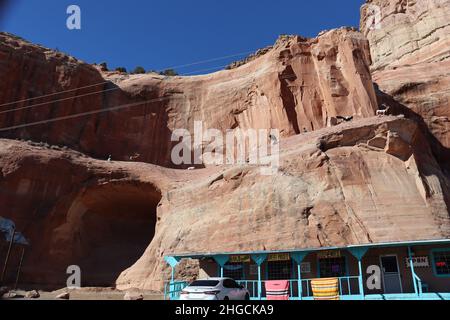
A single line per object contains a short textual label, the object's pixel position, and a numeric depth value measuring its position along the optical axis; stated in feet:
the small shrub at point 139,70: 211.82
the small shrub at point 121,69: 192.66
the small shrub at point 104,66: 172.65
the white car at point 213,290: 44.19
